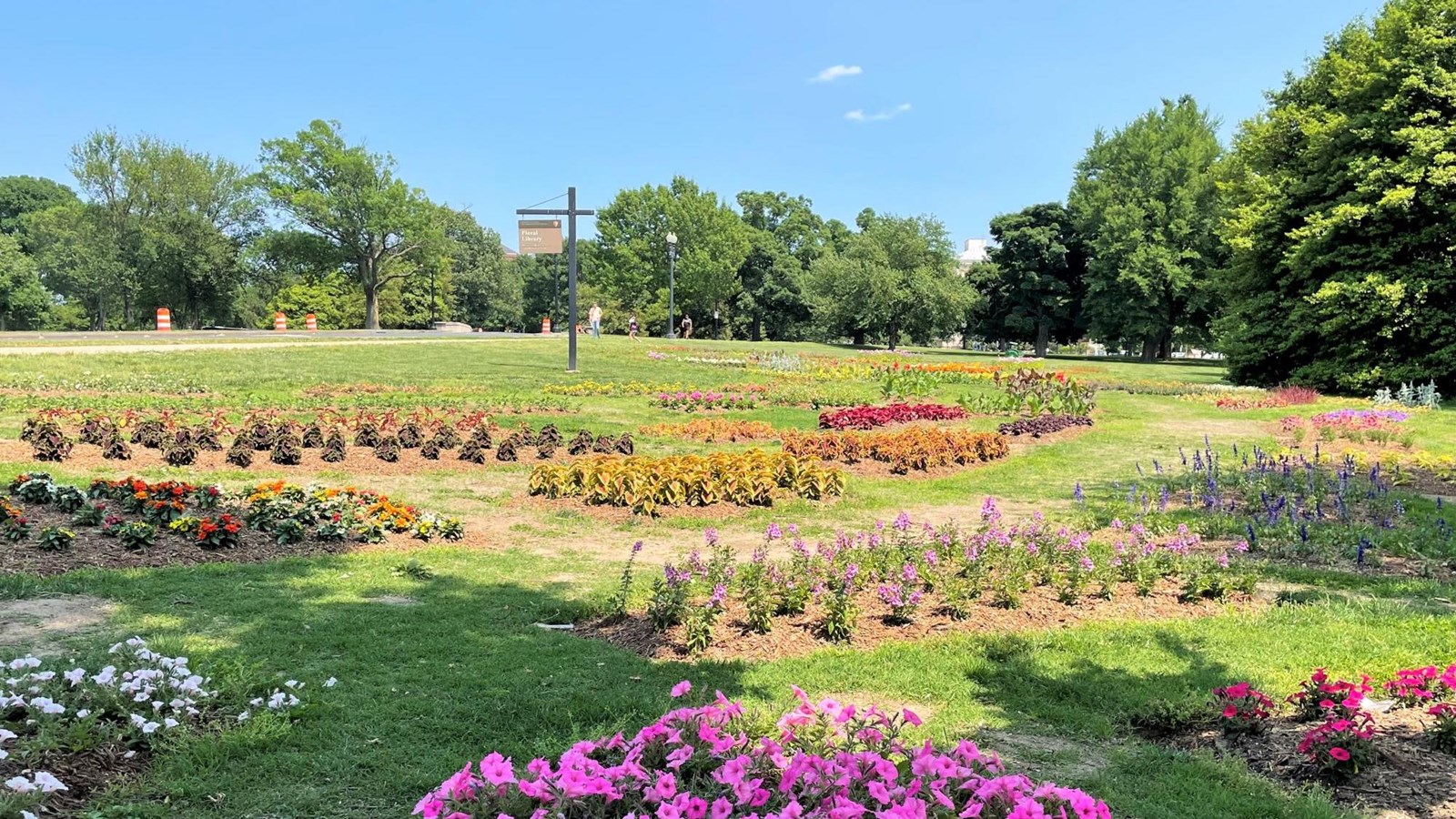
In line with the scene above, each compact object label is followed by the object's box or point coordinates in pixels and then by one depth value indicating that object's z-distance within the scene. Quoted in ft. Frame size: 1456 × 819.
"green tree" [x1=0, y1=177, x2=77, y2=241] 235.20
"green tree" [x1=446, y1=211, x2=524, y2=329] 249.96
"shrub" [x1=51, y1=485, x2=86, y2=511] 19.66
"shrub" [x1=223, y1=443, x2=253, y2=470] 27.30
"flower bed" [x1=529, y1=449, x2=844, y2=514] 24.93
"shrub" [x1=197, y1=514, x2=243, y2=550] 18.35
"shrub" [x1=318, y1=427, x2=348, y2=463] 28.78
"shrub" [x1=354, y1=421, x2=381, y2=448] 30.86
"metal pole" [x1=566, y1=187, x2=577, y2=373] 63.41
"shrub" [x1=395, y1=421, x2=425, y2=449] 31.55
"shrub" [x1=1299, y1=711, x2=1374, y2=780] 9.59
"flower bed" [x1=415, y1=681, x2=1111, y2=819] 7.18
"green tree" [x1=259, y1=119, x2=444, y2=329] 173.47
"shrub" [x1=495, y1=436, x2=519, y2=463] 30.86
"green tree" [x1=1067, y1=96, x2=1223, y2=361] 125.29
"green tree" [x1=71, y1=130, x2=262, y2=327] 168.66
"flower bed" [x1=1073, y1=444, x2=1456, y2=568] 20.04
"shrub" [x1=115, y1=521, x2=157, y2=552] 17.87
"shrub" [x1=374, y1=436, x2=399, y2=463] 29.50
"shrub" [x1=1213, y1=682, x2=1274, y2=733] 10.80
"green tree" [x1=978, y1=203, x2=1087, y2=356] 152.66
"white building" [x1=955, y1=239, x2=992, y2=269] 387.63
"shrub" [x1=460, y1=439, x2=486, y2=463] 30.30
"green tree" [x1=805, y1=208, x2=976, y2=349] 142.82
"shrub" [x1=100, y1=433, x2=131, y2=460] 27.35
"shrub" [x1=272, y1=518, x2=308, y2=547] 19.51
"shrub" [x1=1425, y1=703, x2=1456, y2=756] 10.05
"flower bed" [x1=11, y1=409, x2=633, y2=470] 27.50
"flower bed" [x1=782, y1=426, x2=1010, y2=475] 31.40
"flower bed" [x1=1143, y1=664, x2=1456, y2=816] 9.42
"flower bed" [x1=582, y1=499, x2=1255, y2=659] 14.80
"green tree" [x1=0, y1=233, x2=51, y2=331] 153.28
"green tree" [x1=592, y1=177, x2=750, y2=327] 194.90
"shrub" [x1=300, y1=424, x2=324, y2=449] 30.42
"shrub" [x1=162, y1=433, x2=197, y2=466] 26.91
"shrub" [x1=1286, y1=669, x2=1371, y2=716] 10.30
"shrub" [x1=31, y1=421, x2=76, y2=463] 26.45
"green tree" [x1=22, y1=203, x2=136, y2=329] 164.45
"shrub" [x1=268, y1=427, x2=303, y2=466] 27.99
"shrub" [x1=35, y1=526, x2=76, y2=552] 17.19
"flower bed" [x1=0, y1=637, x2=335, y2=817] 8.69
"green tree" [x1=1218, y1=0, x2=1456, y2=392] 56.34
